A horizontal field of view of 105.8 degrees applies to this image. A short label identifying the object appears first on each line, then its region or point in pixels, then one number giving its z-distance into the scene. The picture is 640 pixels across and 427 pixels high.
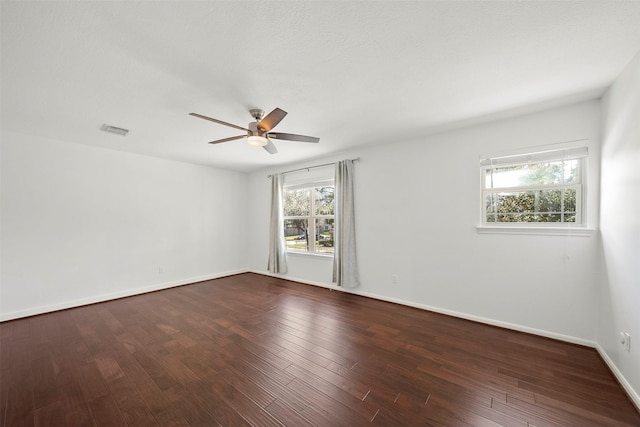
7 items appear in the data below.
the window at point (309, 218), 4.73
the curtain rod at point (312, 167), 4.10
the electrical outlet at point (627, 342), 1.79
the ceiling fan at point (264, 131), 2.24
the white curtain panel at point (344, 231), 4.07
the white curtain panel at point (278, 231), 5.21
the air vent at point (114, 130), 3.01
